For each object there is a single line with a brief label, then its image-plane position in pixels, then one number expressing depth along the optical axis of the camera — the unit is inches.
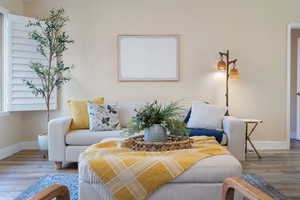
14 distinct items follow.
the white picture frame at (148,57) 186.7
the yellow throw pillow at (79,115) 155.2
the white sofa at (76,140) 139.7
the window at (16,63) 168.7
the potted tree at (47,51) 165.9
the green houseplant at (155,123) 97.1
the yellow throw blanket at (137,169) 77.0
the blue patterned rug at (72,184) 104.1
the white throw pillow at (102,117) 149.8
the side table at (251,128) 159.4
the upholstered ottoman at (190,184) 79.3
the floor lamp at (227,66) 174.2
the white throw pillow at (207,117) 148.6
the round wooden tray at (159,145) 93.0
